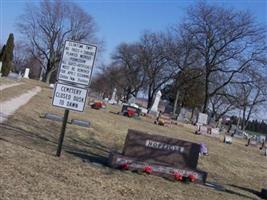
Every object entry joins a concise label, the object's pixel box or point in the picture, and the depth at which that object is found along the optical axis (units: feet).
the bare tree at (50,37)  291.99
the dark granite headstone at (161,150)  40.88
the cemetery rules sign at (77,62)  37.70
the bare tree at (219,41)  177.47
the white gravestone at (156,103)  178.34
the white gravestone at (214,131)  132.81
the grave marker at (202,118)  170.30
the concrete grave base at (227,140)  119.20
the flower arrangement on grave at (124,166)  38.91
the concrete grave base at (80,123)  66.39
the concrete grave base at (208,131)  129.61
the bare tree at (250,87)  173.17
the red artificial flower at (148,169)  39.32
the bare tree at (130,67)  303.68
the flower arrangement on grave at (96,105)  125.37
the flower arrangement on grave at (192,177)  40.68
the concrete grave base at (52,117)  65.67
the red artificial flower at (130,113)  123.13
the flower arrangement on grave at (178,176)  40.11
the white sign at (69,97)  37.73
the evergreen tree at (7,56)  202.67
